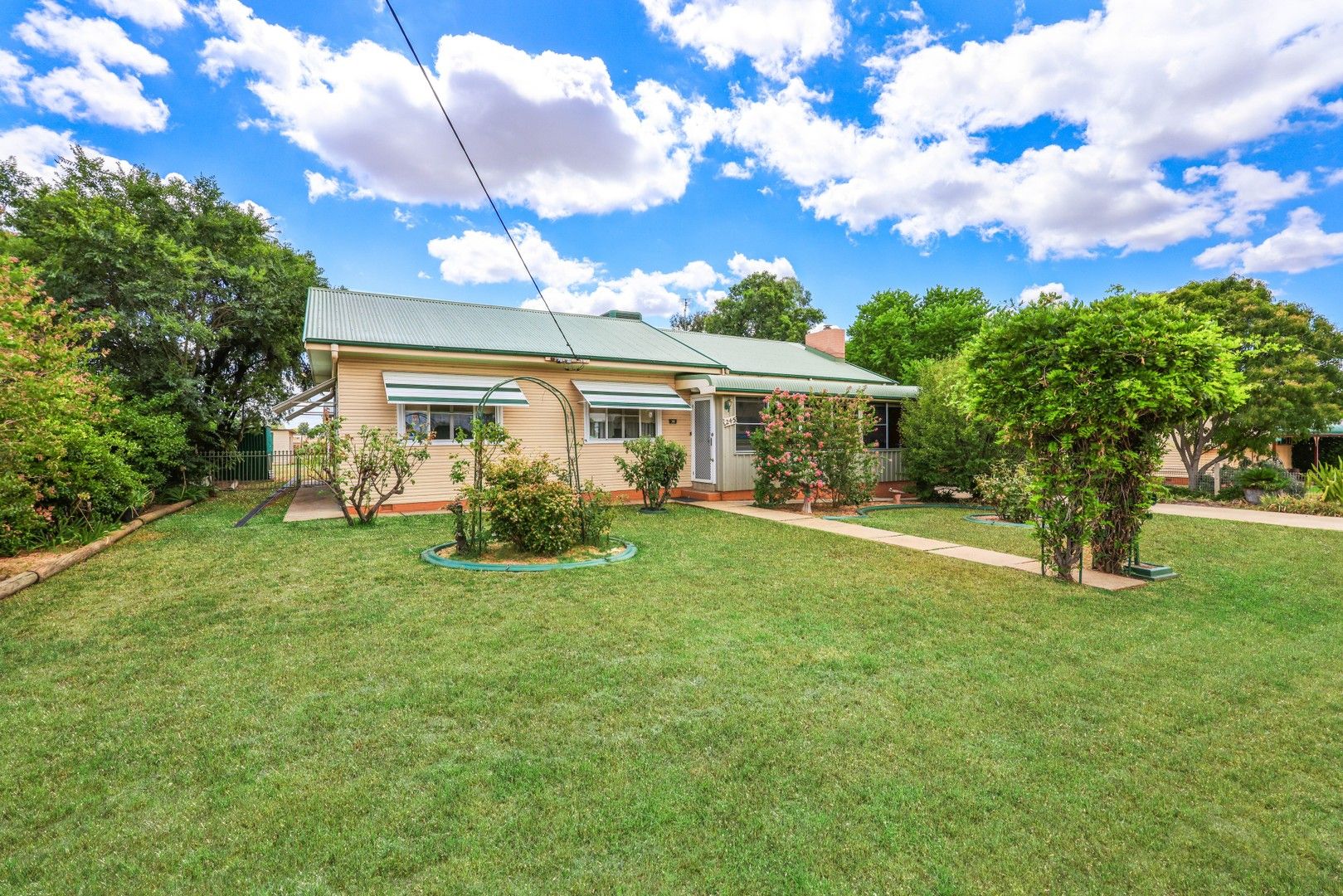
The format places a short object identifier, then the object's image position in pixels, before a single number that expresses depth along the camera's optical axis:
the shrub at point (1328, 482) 11.55
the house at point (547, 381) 11.06
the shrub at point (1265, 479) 13.60
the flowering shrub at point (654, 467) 10.92
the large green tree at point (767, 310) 34.50
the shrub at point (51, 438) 5.63
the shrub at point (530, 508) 6.85
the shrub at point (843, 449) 11.47
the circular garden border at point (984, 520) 10.02
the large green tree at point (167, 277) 12.45
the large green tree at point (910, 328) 27.20
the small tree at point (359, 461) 8.95
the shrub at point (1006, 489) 9.48
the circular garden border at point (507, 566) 6.39
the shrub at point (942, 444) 12.78
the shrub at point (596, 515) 7.58
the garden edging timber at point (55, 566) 5.64
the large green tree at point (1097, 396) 5.34
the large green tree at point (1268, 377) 13.40
